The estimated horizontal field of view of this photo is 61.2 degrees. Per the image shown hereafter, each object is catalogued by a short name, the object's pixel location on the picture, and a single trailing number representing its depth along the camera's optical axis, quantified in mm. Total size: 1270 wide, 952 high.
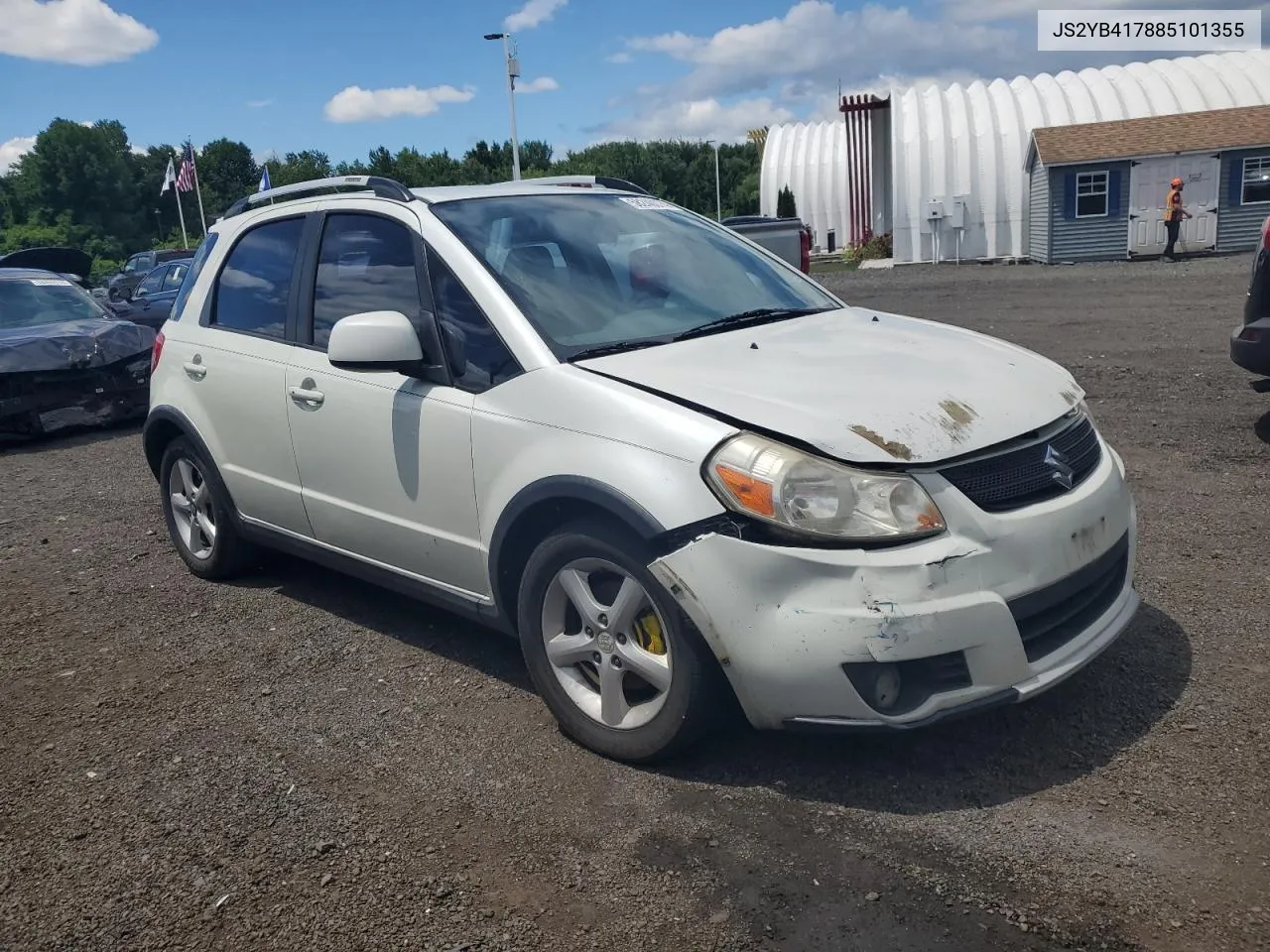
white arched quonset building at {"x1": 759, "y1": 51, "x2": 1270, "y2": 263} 31500
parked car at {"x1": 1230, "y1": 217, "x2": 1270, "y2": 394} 6141
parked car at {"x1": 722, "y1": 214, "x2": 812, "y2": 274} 15891
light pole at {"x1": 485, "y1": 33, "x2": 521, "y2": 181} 28834
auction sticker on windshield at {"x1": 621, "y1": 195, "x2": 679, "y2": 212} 4727
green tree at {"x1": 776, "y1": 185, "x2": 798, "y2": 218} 42406
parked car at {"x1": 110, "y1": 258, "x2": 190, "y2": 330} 14062
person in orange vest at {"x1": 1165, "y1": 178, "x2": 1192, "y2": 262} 25469
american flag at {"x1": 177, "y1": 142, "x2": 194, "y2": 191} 44812
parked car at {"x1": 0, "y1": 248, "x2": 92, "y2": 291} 17422
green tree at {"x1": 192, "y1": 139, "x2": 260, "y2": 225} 109250
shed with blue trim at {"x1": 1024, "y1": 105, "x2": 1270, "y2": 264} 26375
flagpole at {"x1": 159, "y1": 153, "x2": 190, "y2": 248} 49878
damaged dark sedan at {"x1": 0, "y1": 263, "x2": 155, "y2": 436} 9852
